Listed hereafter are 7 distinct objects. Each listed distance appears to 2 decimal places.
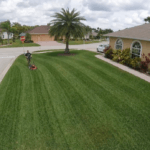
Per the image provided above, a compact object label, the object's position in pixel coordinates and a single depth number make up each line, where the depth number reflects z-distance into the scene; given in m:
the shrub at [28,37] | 45.28
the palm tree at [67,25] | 20.36
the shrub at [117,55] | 16.36
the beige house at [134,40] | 13.15
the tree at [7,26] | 44.03
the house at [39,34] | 48.22
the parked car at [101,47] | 23.94
